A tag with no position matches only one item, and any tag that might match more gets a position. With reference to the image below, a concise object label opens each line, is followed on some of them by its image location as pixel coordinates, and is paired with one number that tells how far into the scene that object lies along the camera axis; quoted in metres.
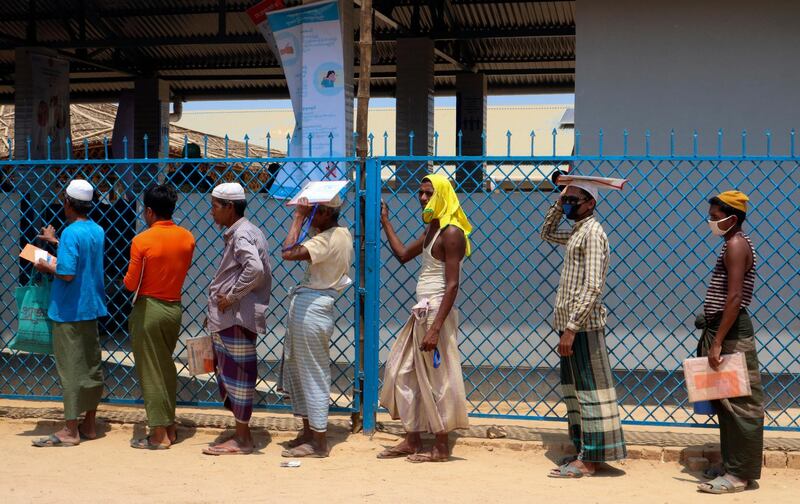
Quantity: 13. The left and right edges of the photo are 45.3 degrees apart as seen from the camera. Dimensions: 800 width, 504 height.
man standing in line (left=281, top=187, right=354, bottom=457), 5.19
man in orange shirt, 5.35
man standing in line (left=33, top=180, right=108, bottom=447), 5.51
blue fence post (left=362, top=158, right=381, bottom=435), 5.67
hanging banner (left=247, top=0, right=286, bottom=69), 7.09
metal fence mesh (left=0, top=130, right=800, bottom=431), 5.85
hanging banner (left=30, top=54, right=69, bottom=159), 11.54
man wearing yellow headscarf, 5.02
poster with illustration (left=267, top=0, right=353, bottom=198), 6.80
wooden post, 5.60
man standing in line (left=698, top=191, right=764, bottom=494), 4.66
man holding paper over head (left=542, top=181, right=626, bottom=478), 4.83
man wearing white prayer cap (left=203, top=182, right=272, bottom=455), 5.21
